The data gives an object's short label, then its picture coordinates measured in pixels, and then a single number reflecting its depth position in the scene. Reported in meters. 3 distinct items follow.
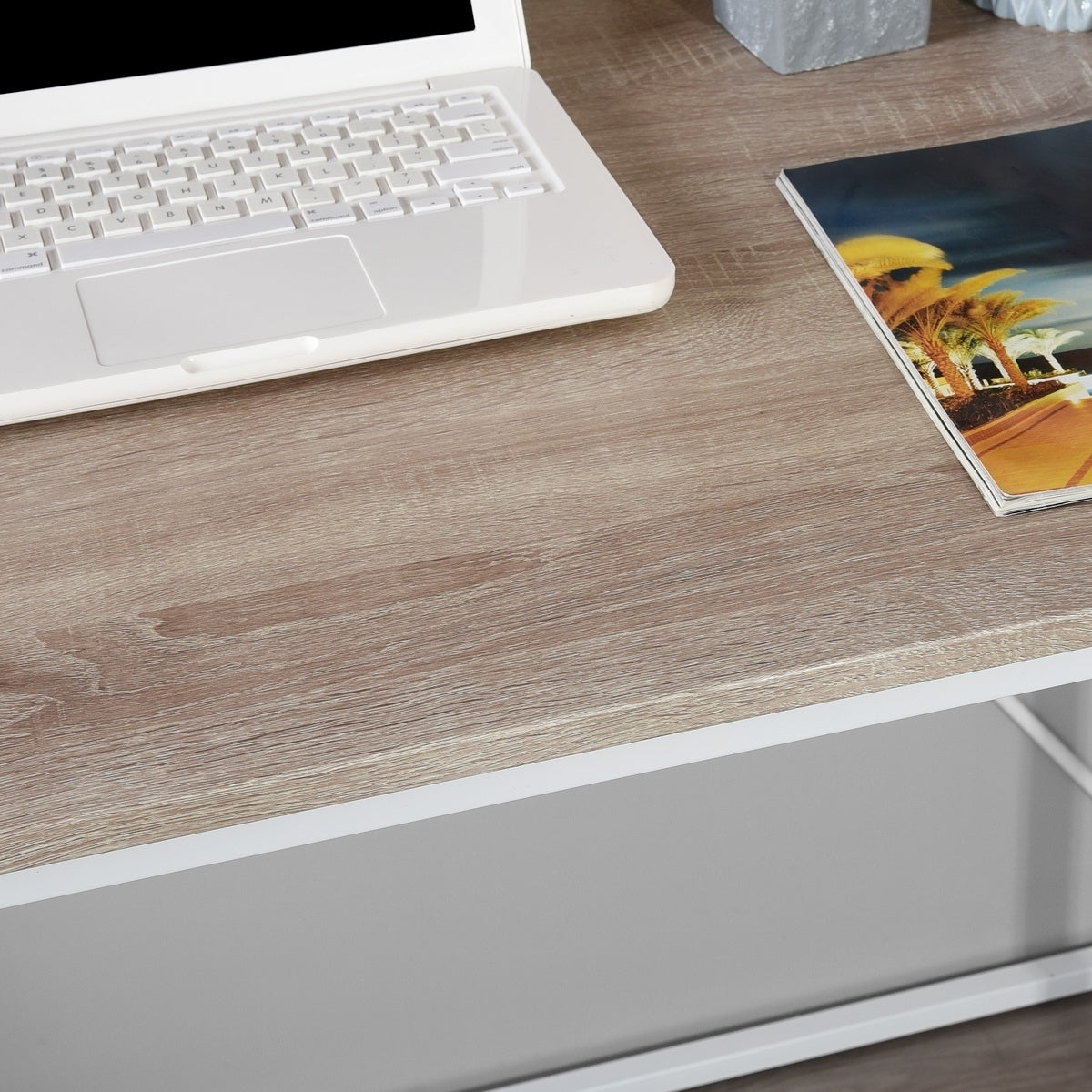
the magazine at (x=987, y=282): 1.18
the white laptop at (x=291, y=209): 1.21
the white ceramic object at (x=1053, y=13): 1.44
